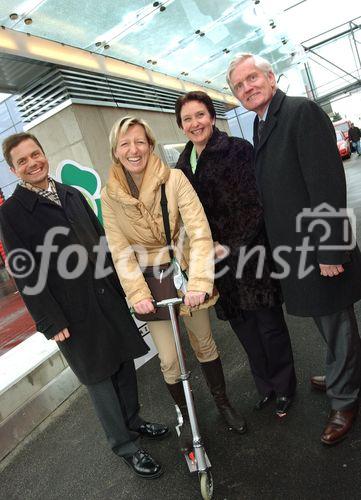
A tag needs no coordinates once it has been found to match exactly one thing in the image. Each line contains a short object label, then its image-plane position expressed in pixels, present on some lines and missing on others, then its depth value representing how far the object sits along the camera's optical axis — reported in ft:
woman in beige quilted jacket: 7.46
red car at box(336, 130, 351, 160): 65.10
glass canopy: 18.17
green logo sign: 15.30
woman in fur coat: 8.02
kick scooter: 7.10
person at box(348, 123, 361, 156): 60.45
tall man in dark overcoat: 6.57
